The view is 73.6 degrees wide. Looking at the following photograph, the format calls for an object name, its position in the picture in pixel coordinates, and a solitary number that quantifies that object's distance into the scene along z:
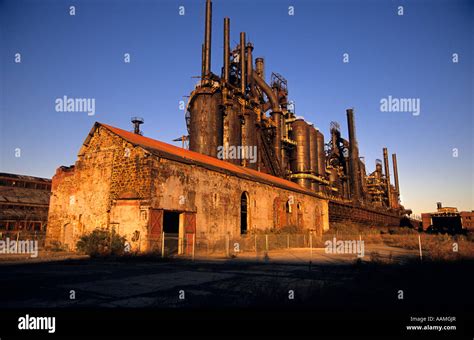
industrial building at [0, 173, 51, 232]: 31.49
